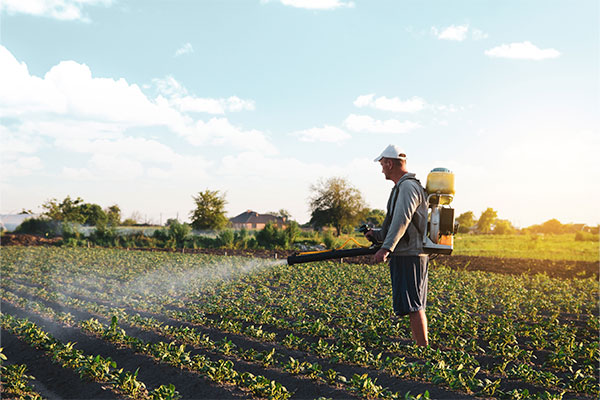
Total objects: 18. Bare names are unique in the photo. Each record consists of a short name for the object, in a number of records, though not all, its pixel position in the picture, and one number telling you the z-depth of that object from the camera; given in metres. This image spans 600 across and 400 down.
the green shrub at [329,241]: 29.28
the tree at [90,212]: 51.97
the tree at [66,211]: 48.09
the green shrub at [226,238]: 31.53
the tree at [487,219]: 75.71
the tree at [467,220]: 70.97
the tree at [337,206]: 50.59
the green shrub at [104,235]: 34.33
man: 4.98
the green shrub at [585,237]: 42.16
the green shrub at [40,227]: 40.62
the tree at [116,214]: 44.77
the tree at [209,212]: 42.16
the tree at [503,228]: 62.69
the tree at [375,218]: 53.46
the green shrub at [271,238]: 31.20
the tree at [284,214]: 56.22
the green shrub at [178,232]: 33.19
